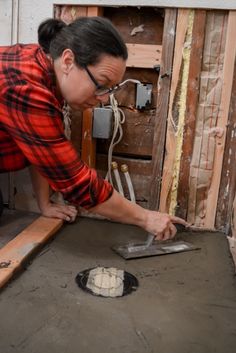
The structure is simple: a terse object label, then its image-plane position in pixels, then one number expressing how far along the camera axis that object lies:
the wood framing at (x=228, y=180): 1.54
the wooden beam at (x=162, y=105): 1.51
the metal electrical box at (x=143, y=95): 1.61
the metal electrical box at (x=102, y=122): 1.62
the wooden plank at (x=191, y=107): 1.49
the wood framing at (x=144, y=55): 1.56
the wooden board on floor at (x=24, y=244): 1.23
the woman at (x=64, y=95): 1.10
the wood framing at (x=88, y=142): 1.65
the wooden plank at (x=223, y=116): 1.47
